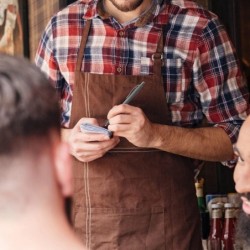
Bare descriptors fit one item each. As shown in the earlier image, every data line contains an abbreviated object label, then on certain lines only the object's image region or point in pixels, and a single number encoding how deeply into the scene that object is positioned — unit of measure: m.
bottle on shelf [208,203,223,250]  2.81
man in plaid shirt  2.17
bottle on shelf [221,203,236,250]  2.78
